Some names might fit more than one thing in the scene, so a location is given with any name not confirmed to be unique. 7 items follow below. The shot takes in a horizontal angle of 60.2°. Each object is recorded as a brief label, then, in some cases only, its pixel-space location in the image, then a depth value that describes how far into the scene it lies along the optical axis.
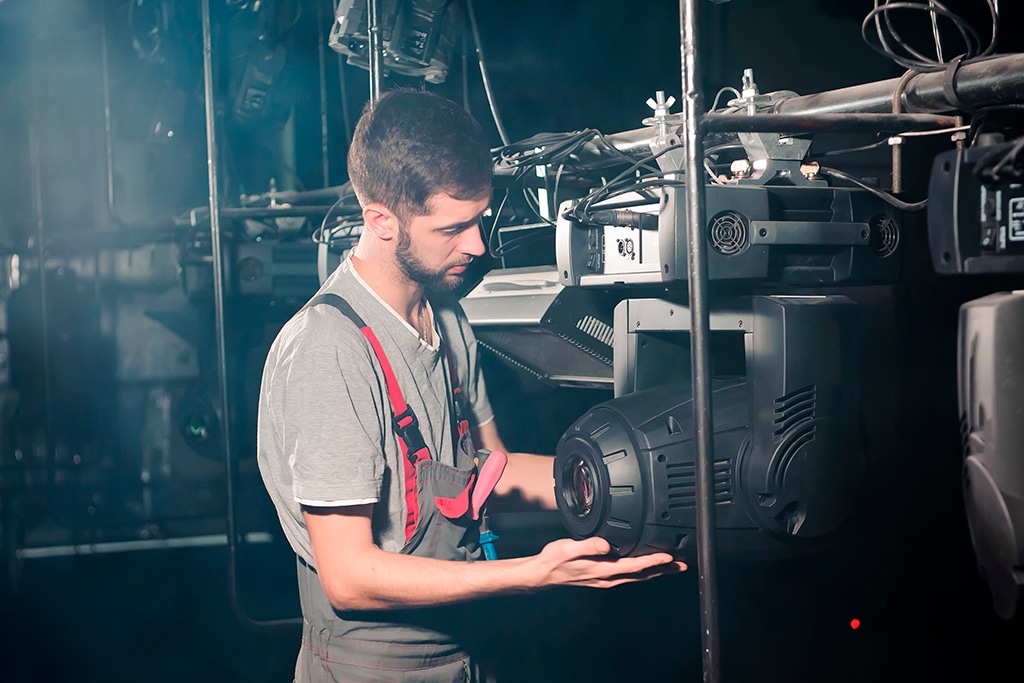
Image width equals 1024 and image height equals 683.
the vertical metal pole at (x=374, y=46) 1.89
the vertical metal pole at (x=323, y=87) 3.02
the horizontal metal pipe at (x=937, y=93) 1.08
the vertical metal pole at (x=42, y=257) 3.37
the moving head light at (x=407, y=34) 2.12
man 1.37
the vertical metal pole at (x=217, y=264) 2.38
